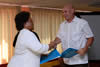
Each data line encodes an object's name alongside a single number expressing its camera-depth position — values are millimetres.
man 2047
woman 1716
